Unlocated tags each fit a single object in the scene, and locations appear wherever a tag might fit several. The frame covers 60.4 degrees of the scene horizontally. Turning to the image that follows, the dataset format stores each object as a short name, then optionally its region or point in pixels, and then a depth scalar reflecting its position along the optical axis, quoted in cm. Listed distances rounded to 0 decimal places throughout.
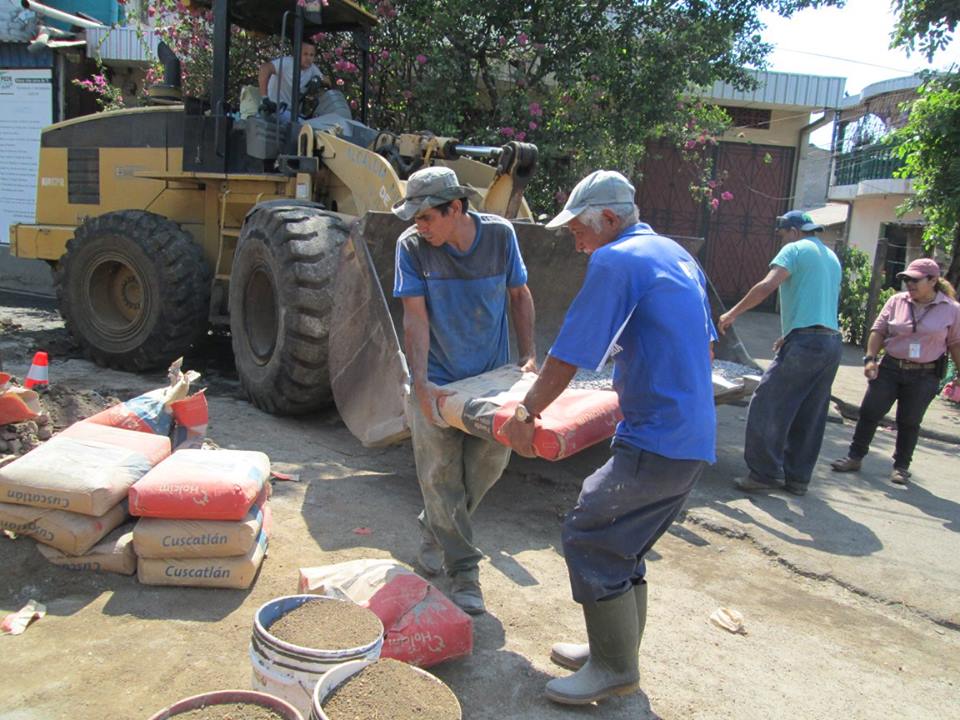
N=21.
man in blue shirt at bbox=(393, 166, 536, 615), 326
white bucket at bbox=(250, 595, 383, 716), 233
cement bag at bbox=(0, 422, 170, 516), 331
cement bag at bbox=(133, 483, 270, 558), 331
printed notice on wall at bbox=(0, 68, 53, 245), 1239
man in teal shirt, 532
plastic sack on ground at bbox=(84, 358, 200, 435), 405
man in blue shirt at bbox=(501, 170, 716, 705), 254
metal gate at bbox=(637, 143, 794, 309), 1479
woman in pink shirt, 586
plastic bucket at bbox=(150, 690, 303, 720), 210
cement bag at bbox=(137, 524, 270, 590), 333
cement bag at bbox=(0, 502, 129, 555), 331
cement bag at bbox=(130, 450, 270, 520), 333
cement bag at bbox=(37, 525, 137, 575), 337
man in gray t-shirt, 681
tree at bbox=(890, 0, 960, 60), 931
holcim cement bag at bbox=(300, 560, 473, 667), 282
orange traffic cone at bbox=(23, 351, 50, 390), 546
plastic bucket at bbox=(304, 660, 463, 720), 213
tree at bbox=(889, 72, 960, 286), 930
